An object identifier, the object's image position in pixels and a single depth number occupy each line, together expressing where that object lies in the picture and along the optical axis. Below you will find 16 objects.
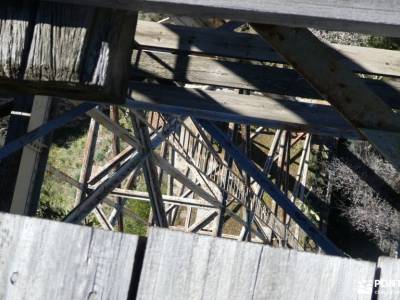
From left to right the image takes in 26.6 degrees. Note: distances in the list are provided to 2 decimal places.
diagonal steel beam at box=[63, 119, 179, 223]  5.60
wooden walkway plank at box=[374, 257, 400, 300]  1.76
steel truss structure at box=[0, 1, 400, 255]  2.62
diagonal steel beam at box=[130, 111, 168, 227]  6.70
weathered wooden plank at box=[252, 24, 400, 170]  2.49
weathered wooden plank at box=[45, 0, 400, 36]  1.91
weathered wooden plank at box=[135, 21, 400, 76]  4.43
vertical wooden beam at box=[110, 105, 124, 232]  9.84
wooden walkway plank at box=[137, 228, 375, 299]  1.78
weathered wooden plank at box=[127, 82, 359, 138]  4.56
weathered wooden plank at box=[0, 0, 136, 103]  2.01
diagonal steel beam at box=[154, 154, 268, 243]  7.61
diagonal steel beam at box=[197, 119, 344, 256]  5.12
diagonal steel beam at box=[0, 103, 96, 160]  5.02
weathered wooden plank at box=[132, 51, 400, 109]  4.56
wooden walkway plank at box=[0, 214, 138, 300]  1.86
